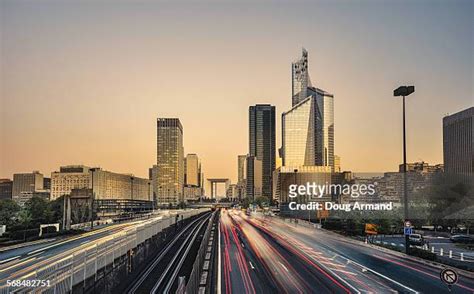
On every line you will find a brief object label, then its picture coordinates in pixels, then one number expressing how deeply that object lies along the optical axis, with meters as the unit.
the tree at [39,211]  79.56
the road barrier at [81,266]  20.30
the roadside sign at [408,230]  45.40
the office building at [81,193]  84.38
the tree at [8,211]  75.39
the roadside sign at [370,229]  75.69
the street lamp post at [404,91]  54.91
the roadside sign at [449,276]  15.71
